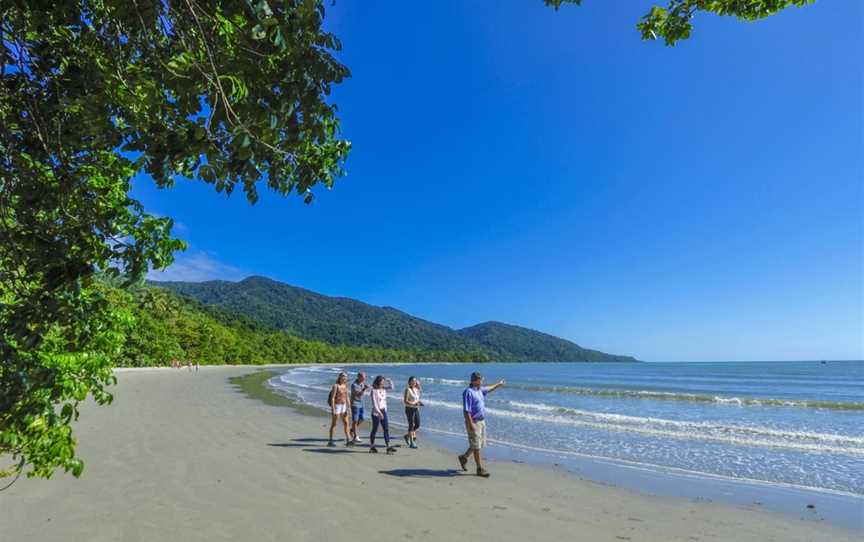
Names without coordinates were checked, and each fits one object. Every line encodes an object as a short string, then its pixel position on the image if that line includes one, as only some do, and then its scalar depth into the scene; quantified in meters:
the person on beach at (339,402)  11.53
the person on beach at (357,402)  11.71
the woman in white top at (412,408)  11.53
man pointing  9.01
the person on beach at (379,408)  10.98
